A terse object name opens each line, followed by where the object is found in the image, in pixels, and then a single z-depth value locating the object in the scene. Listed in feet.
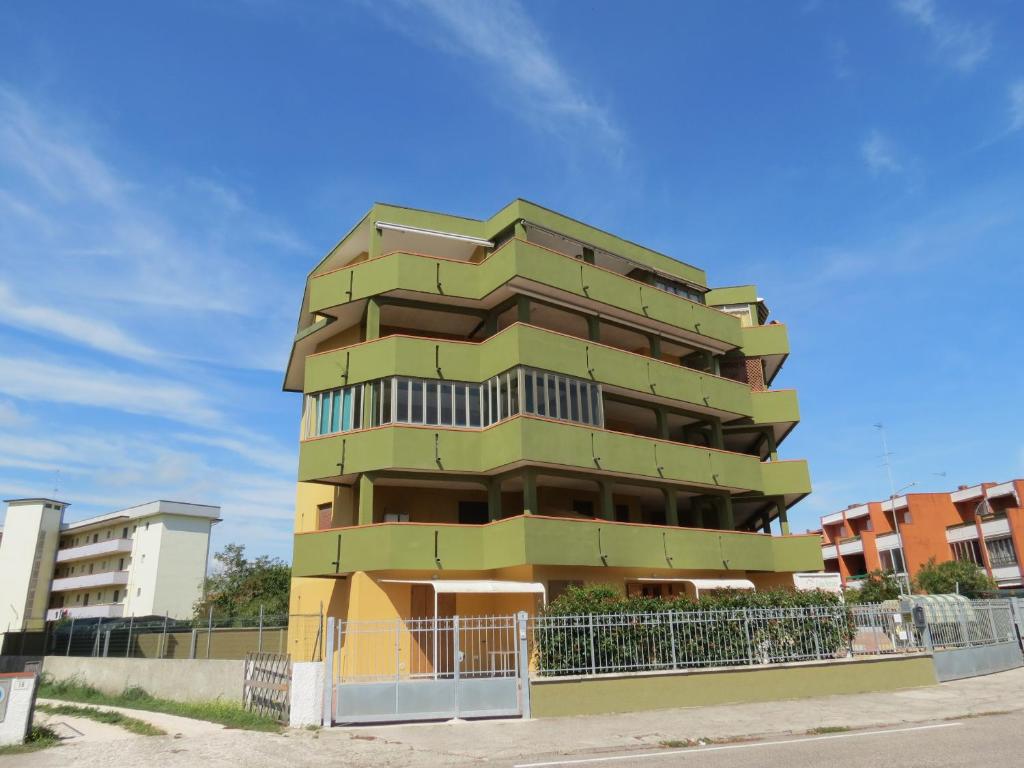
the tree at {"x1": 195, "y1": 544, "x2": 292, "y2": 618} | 186.80
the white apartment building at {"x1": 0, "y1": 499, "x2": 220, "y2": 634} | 226.17
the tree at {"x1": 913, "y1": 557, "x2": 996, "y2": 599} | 177.06
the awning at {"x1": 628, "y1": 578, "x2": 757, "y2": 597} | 92.27
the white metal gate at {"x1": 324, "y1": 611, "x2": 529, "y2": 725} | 50.14
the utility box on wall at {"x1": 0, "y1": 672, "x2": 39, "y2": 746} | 44.91
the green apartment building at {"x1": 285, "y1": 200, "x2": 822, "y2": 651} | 84.79
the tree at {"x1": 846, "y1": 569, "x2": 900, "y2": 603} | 135.45
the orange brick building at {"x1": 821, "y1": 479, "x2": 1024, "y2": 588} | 188.55
